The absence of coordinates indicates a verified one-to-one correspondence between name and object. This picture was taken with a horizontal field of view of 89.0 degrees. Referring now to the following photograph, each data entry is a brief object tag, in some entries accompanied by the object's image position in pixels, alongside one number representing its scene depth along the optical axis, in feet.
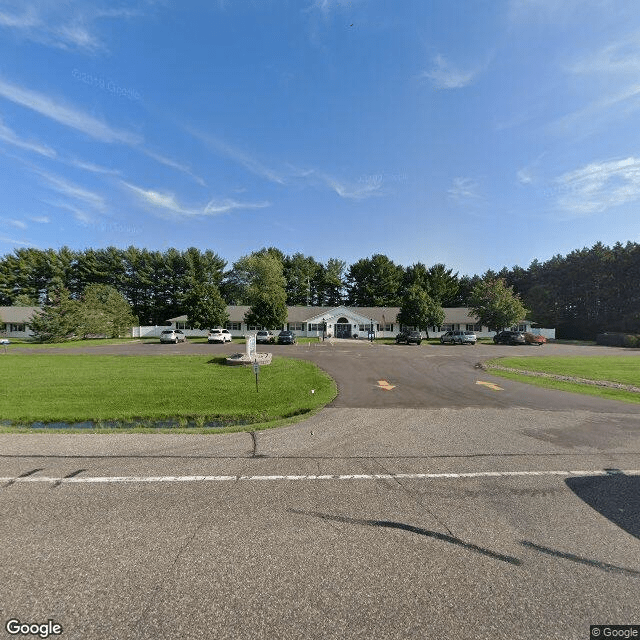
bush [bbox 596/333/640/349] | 123.95
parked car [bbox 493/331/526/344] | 129.18
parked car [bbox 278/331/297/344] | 125.59
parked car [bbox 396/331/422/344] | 134.00
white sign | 46.01
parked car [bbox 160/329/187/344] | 126.41
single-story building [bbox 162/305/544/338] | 182.70
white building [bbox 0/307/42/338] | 180.55
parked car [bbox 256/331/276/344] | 131.34
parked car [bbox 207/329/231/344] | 132.16
